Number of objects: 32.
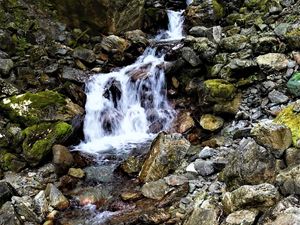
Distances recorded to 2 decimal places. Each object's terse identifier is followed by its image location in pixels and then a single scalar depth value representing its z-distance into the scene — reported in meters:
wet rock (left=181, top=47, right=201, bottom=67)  10.21
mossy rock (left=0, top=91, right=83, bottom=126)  9.54
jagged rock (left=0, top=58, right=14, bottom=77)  10.89
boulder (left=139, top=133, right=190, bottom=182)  7.43
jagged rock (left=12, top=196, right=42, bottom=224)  6.45
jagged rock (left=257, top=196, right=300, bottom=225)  4.12
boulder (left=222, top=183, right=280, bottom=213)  4.79
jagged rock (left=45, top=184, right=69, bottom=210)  7.07
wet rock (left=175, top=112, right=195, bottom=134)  9.36
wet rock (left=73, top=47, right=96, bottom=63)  12.38
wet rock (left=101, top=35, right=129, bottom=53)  12.70
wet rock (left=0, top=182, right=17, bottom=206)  6.63
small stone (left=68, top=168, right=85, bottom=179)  8.16
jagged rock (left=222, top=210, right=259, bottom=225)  4.70
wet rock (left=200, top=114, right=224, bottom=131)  8.80
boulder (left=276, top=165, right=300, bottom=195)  4.66
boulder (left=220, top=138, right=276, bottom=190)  5.43
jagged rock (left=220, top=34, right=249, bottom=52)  9.98
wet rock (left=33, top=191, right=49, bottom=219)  6.88
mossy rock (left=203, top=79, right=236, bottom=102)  8.95
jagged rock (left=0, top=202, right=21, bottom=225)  6.07
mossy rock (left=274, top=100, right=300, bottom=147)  5.84
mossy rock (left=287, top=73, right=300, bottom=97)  8.14
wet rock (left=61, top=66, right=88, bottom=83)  11.29
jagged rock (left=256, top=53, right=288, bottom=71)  9.03
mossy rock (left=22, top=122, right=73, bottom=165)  8.80
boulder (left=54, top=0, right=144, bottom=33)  13.86
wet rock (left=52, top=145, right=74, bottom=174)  8.34
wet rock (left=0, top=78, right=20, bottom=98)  10.24
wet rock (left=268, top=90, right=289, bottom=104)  8.32
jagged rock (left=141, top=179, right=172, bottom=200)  6.74
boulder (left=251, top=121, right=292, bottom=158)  5.53
